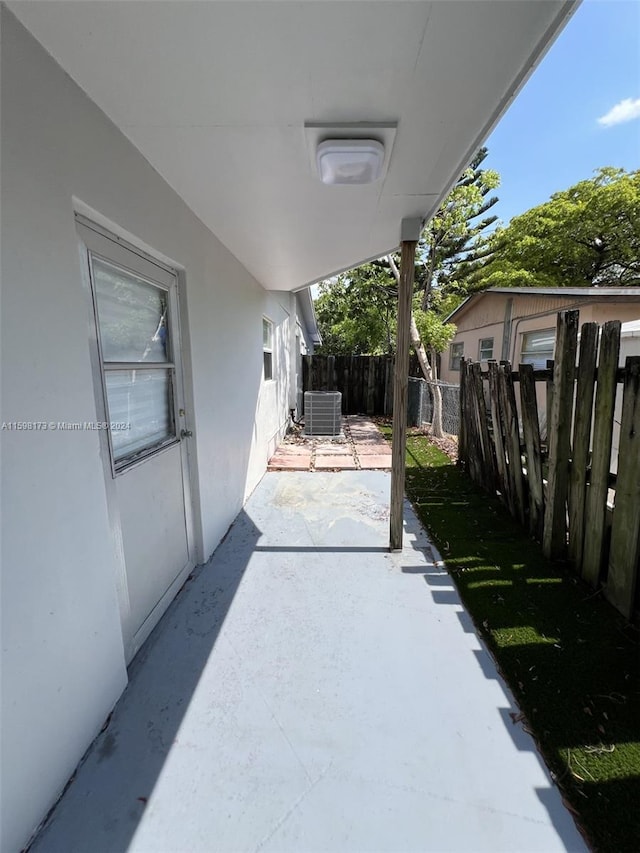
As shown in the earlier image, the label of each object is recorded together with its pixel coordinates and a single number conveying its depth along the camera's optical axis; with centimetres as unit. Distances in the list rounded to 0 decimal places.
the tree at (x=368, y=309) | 1063
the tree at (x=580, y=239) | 1389
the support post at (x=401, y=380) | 290
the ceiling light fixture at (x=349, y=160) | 172
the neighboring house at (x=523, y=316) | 636
